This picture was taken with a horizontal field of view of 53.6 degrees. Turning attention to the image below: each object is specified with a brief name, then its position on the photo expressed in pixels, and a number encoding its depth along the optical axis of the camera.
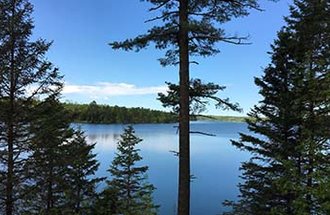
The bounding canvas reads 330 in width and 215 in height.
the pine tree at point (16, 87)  7.68
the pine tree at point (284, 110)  9.91
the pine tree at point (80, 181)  12.72
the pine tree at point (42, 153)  8.05
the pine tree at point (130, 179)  17.36
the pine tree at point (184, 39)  6.82
